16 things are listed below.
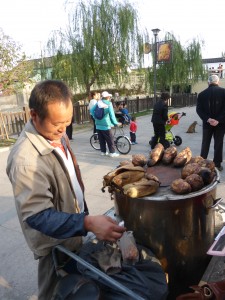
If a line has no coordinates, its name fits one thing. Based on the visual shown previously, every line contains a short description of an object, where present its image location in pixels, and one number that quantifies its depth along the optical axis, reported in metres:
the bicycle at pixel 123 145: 7.69
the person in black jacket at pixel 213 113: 5.23
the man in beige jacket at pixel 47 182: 1.32
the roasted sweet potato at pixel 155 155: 2.42
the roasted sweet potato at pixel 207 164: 2.16
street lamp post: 13.89
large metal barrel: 1.83
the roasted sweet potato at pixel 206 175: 1.96
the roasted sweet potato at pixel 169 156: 2.41
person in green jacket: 6.95
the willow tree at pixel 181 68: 23.58
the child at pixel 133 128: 8.67
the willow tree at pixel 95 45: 14.80
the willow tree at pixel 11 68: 9.81
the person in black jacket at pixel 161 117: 7.34
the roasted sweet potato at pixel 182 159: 2.31
